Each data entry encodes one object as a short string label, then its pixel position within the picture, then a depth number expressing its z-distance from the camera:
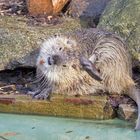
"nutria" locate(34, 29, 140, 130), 6.35
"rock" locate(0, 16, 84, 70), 7.12
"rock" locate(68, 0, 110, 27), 8.01
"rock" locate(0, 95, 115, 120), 6.28
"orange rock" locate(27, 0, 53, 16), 7.83
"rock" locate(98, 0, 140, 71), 7.04
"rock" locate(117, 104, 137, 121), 6.13
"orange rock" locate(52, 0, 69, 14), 7.86
